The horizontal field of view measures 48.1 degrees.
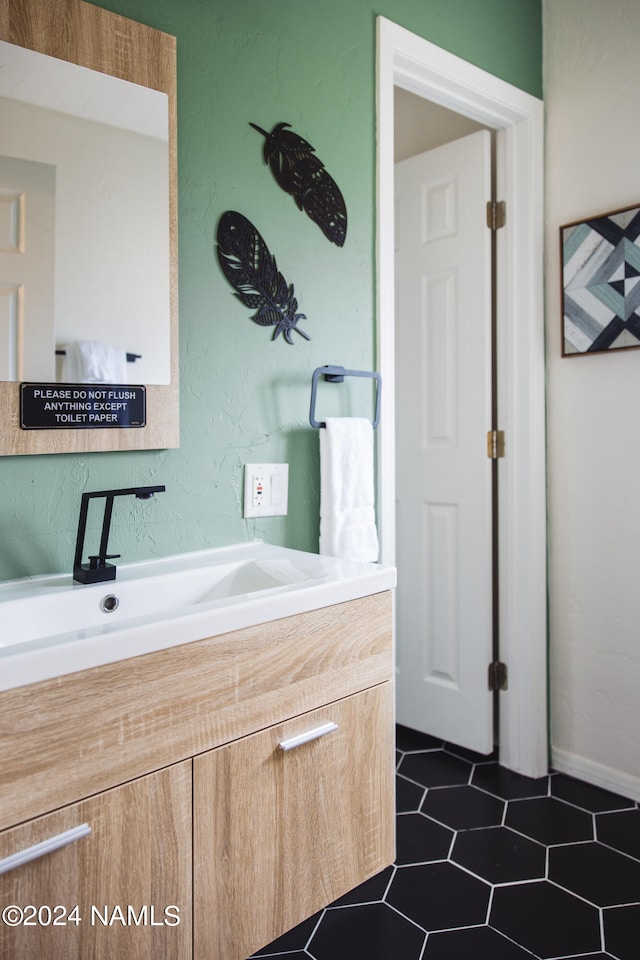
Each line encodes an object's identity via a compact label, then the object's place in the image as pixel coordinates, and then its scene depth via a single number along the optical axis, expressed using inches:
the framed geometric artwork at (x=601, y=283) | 83.5
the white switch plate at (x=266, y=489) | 66.4
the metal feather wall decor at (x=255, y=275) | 64.0
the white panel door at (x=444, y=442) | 97.0
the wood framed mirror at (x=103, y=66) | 51.7
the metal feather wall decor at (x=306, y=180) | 67.3
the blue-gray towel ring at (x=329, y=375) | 68.0
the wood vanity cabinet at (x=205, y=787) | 38.1
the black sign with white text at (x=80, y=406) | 52.5
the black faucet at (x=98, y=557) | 52.6
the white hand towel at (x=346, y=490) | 68.5
